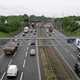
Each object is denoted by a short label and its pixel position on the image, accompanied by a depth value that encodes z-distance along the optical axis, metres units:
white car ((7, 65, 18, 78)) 27.05
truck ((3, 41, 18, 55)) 42.22
